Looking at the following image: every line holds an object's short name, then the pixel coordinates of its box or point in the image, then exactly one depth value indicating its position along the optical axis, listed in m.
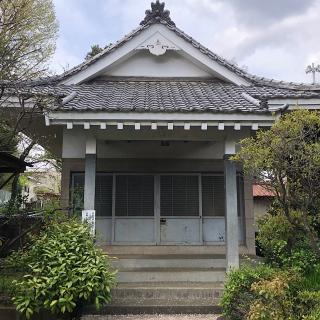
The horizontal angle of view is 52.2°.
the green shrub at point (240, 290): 4.63
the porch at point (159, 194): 7.97
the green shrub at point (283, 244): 5.30
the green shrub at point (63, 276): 4.89
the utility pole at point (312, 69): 11.56
